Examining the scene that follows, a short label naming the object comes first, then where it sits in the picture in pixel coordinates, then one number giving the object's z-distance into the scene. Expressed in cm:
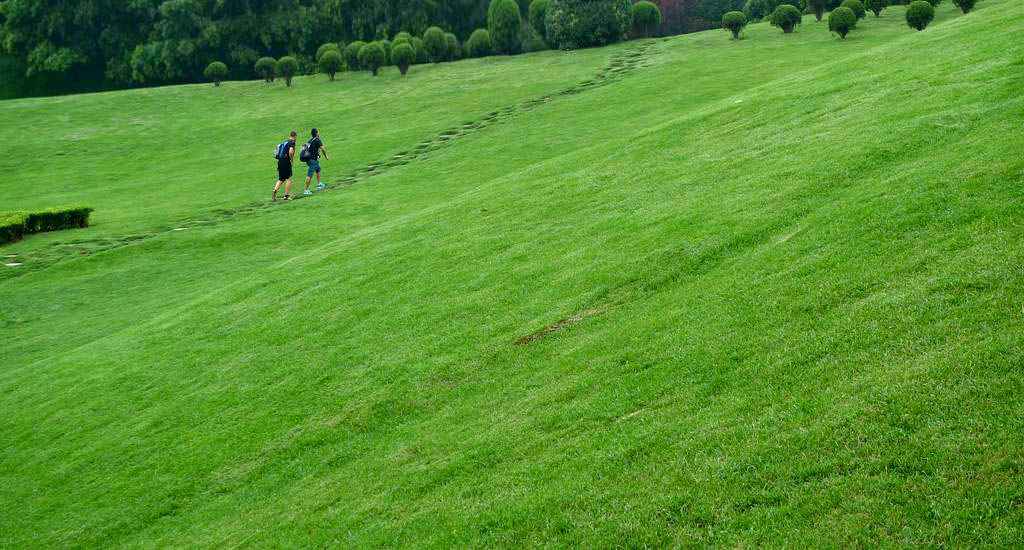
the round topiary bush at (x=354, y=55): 5428
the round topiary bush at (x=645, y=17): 5356
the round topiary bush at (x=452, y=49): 5434
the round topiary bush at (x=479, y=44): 5497
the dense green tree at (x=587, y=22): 5084
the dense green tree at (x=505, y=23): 5306
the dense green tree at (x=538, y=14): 5391
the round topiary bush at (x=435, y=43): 5356
